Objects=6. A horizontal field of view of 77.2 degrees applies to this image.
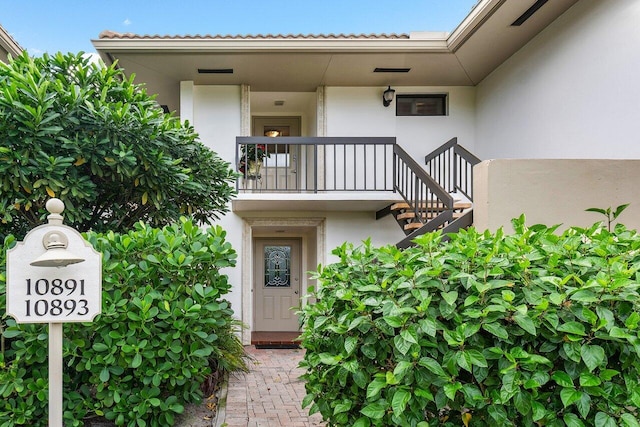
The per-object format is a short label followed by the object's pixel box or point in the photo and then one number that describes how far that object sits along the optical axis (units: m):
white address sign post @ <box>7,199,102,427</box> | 2.11
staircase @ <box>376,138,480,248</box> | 4.68
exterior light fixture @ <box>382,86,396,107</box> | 7.58
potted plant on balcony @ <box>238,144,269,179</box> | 7.28
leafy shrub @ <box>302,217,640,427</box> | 1.66
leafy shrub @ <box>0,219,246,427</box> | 2.99
